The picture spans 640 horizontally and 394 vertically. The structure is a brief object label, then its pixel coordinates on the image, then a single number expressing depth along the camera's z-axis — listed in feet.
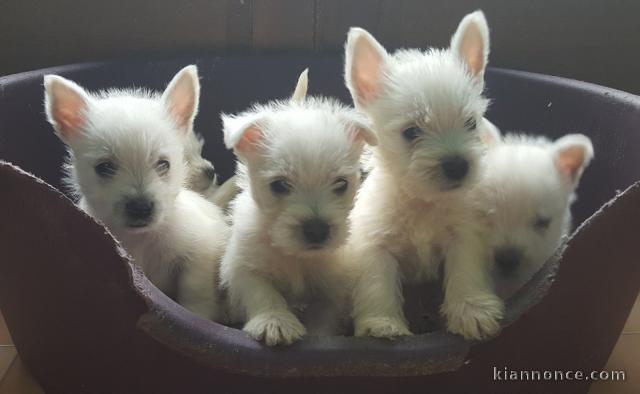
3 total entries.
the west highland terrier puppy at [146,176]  1.19
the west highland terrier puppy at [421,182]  1.12
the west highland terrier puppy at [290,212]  1.08
